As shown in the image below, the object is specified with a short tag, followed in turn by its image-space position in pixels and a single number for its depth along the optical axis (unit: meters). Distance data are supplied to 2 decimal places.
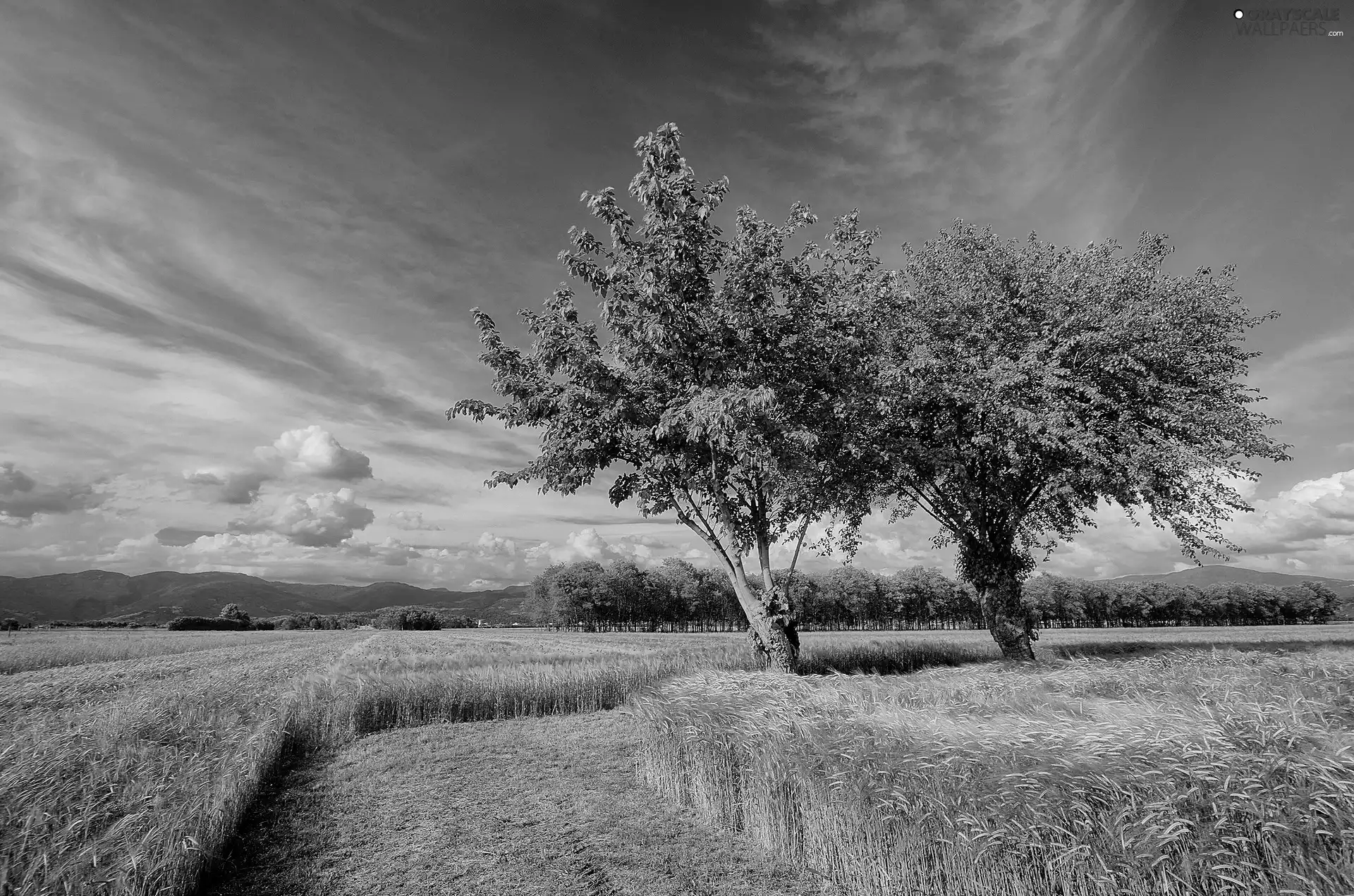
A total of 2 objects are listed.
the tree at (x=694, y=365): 15.20
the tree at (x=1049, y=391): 17.55
